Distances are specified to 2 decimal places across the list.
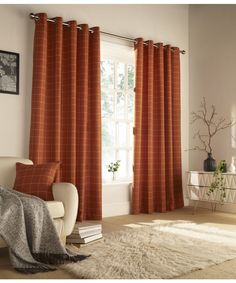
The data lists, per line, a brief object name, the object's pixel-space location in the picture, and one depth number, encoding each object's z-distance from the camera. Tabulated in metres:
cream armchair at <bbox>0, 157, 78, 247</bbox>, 3.25
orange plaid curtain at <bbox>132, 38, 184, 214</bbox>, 5.46
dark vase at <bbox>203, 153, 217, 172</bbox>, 5.46
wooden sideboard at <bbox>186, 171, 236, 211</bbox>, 5.09
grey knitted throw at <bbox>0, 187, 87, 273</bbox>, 2.76
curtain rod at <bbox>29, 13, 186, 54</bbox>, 4.58
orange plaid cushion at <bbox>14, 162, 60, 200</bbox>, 3.52
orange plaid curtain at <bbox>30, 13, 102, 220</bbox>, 4.54
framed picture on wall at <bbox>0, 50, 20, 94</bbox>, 4.41
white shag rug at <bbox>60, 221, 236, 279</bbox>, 2.67
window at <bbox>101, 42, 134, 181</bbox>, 5.50
